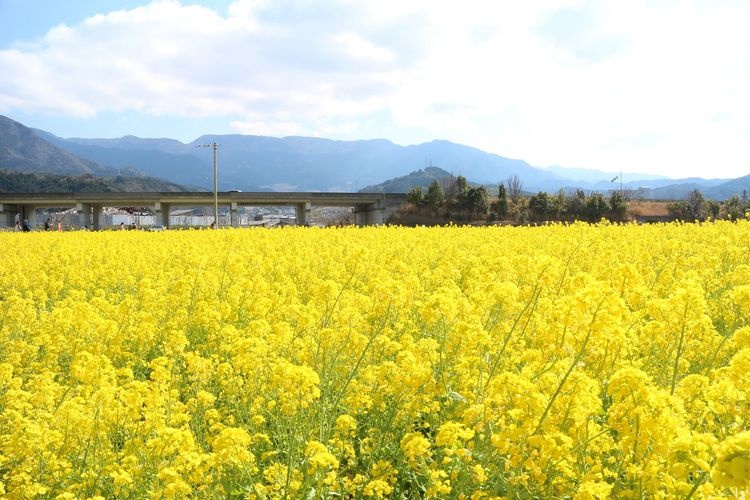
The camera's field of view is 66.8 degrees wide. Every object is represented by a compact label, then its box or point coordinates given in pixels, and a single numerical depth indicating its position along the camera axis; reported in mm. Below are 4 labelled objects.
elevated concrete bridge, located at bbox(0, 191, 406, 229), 74438
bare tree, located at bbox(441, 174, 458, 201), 70581
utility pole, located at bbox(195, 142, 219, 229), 45922
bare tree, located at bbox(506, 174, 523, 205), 69106
